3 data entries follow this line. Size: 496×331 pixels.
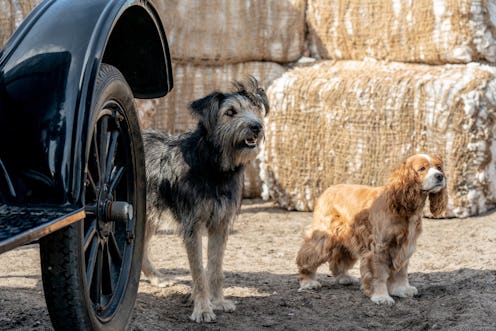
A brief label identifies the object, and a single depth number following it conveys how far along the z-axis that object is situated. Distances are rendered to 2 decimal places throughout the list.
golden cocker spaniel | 10.15
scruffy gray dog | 9.49
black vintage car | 4.92
